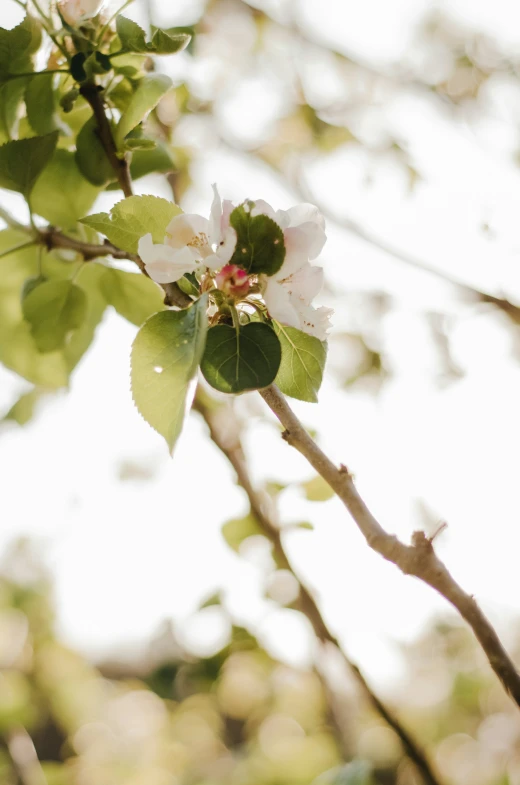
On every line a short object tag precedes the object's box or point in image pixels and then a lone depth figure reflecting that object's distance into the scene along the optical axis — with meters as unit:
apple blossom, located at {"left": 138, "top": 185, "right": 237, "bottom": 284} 0.86
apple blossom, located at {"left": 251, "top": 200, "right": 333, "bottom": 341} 0.88
